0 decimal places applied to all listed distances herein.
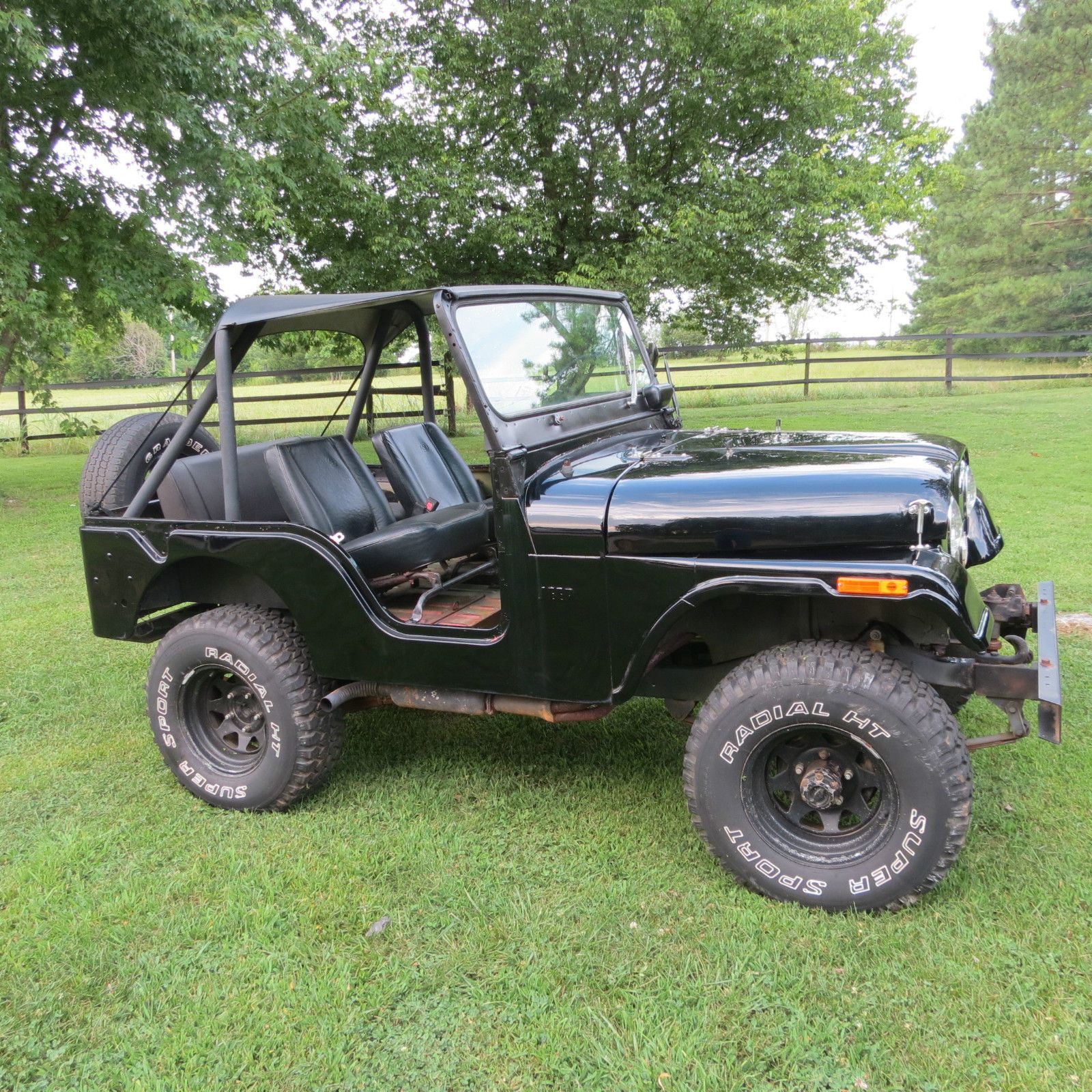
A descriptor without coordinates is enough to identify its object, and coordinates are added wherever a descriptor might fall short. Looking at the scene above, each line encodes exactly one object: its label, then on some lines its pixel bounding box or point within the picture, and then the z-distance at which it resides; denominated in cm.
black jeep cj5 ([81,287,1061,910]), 254
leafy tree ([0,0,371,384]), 812
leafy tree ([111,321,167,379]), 3152
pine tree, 2602
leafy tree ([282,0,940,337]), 1180
